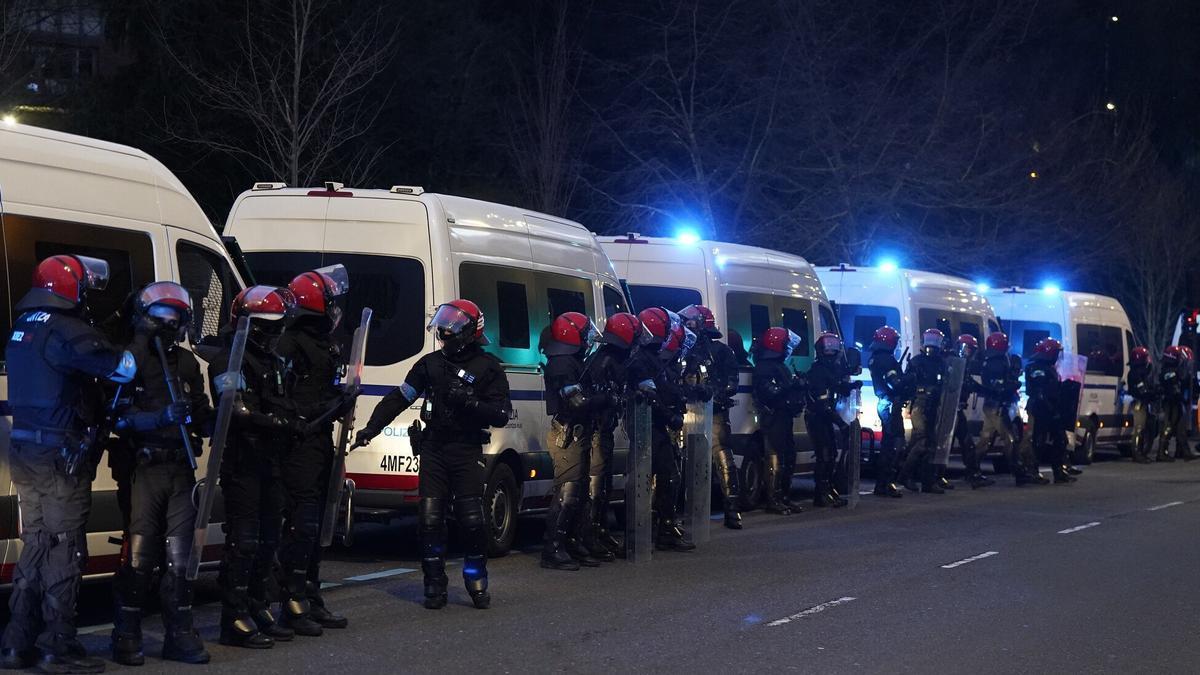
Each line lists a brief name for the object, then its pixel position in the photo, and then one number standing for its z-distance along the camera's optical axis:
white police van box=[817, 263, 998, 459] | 19.09
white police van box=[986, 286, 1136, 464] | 23.62
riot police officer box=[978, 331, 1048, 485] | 19.31
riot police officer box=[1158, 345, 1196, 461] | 25.19
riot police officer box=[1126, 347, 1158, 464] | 24.61
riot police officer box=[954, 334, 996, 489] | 18.73
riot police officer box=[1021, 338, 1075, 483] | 20.03
